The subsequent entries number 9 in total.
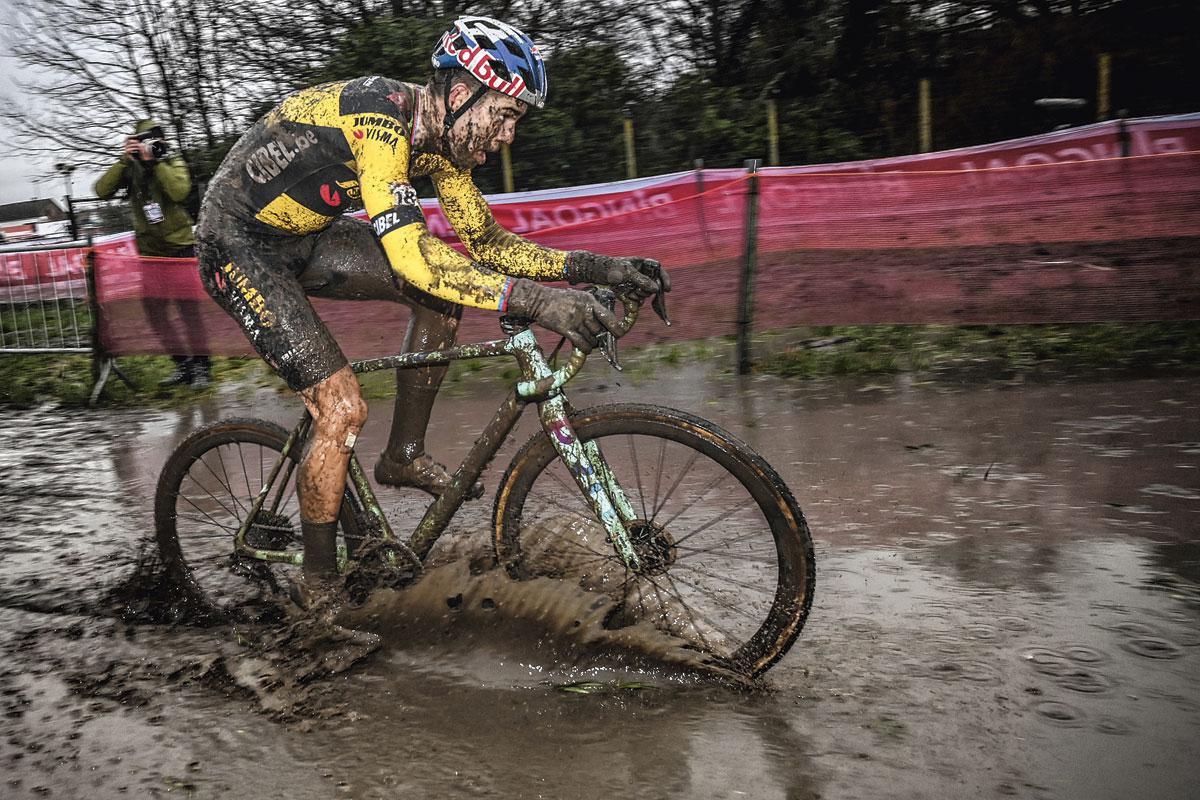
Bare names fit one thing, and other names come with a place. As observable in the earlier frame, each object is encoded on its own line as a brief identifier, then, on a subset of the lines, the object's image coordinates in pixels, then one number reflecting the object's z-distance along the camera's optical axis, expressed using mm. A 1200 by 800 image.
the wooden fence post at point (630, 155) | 13742
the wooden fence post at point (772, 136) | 13828
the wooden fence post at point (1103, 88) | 11891
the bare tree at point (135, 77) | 16641
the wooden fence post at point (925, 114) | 12898
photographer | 8430
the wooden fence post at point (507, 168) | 13953
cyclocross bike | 2939
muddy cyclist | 2934
